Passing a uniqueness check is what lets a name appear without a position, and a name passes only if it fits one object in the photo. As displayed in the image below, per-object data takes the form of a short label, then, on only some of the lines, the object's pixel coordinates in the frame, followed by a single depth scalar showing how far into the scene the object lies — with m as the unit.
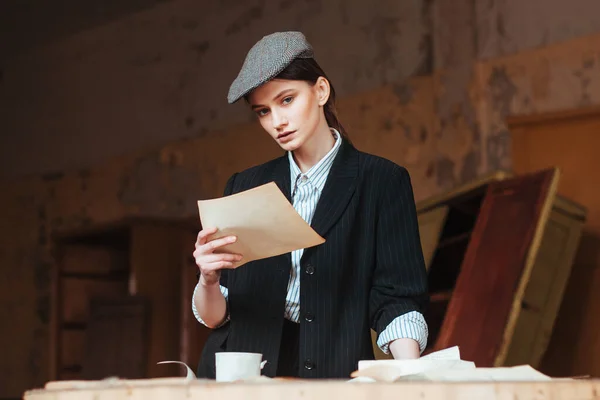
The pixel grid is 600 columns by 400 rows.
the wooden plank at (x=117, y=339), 9.76
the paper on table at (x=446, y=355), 2.73
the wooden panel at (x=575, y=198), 7.04
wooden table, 2.43
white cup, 2.73
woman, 3.10
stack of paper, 2.53
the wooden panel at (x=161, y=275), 9.93
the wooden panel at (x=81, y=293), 10.56
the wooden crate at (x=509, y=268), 5.93
